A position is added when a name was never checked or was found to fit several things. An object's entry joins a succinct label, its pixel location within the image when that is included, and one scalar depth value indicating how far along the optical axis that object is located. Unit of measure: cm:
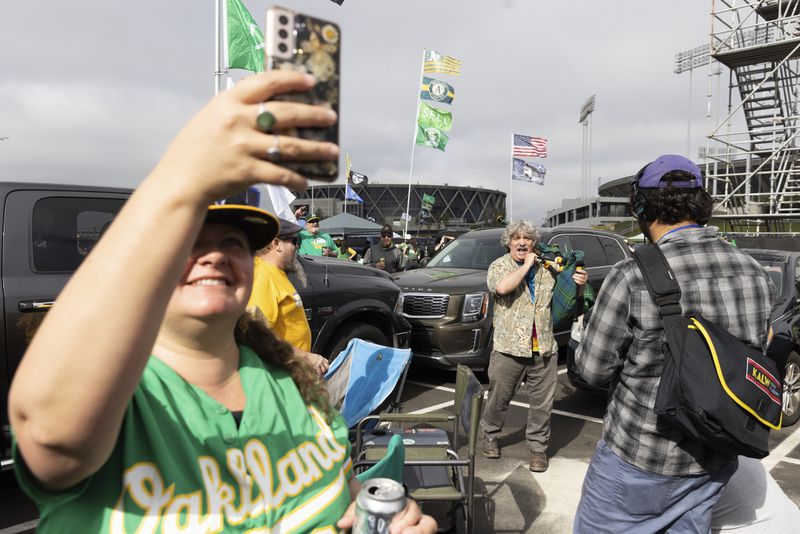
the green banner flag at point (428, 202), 2498
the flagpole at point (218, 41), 650
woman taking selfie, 70
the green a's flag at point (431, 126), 1650
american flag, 1912
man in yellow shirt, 295
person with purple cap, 186
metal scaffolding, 2188
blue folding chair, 344
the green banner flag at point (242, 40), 662
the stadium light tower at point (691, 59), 4092
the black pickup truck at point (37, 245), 309
